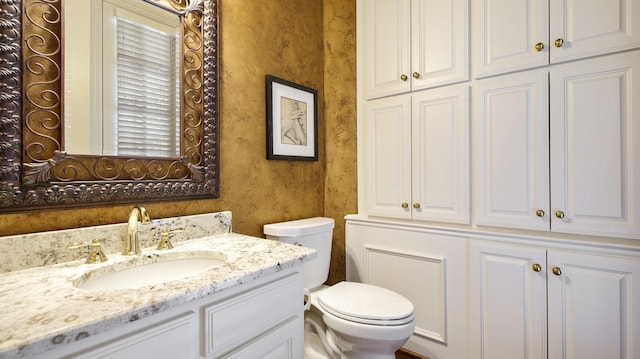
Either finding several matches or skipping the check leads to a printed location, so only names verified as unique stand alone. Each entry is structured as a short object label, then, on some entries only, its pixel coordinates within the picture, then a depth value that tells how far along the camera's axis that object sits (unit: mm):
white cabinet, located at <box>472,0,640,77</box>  1113
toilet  1202
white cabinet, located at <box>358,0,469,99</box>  1474
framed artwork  1634
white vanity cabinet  611
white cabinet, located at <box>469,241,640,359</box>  1107
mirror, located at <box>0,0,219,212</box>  853
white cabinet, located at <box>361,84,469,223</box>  1474
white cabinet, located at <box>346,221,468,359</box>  1468
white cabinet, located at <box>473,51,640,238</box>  1108
